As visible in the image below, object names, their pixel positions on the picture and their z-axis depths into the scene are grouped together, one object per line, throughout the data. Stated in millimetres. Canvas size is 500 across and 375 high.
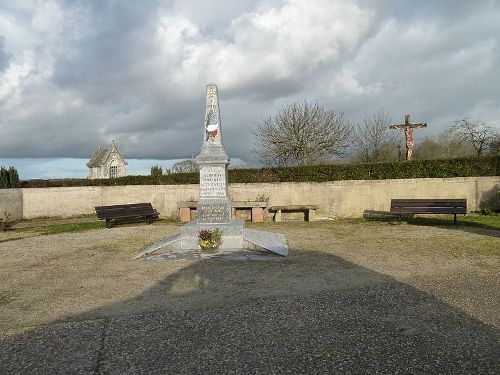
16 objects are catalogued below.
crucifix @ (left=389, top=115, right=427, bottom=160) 18297
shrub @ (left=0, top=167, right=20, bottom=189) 18531
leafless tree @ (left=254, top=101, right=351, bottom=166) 23969
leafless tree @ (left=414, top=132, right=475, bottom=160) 26875
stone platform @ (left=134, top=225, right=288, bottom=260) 8562
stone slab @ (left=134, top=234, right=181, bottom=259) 8672
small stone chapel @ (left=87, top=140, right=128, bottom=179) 35500
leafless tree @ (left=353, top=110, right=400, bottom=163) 26395
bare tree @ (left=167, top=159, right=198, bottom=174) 29123
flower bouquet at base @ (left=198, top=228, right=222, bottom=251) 8648
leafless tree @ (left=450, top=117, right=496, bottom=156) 22516
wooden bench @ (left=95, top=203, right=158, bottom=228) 14010
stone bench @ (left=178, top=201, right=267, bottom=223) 15641
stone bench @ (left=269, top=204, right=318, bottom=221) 15742
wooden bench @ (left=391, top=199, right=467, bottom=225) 12586
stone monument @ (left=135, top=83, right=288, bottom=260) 8914
